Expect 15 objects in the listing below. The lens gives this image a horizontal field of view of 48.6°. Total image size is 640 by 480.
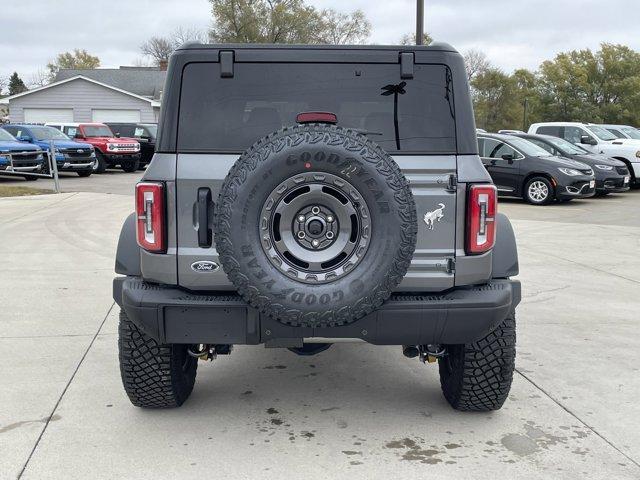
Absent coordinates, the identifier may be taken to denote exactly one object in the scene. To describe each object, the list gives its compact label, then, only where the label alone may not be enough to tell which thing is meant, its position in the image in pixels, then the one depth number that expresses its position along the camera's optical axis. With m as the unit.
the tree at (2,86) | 77.88
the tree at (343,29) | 55.72
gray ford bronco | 3.16
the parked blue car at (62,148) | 22.45
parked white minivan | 18.84
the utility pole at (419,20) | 16.41
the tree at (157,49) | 77.25
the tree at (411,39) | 42.85
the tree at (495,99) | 70.88
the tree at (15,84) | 90.25
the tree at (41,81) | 91.26
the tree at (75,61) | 92.00
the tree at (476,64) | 71.50
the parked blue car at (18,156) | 20.39
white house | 41.50
